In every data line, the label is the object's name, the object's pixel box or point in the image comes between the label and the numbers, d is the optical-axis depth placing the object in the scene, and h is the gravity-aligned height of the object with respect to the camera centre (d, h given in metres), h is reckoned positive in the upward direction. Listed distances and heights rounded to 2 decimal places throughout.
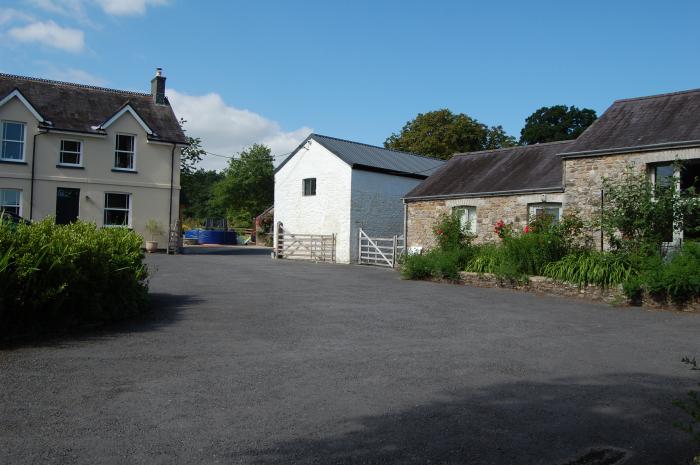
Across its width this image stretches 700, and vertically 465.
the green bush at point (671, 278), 12.26 -0.44
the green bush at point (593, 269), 13.88 -0.33
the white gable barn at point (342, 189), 27.89 +3.05
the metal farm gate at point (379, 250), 25.33 +0.03
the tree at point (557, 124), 62.62 +14.24
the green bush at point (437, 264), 17.67 -0.37
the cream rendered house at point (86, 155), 26.59 +4.27
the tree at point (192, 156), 51.91 +8.05
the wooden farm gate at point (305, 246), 28.67 +0.12
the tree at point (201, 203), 81.00 +7.00
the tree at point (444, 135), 49.31 +10.01
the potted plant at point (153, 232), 28.66 +0.65
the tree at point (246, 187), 65.56 +6.85
